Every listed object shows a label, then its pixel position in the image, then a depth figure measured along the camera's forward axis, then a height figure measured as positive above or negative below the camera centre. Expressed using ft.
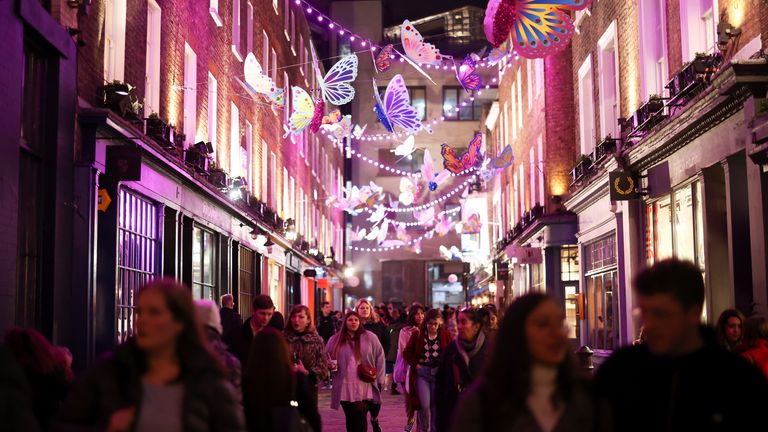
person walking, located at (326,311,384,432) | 41.39 -2.47
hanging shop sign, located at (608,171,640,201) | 63.72 +7.49
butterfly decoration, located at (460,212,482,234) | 140.97 +11.46
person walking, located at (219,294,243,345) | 51.90 -0.25
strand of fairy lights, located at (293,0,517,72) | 73.56 +29.07
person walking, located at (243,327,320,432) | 22.05 -1.63
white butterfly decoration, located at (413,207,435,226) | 162.91 +14.92
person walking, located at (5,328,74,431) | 23.16 -1.24
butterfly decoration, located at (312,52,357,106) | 72.69 +16.29
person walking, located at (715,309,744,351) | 34.27 -0.74
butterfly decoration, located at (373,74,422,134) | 75.10 +14.67
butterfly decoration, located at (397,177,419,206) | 136.15 +15.68
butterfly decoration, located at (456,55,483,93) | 69.51 +15.72
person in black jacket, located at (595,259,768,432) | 13.51 -0.93
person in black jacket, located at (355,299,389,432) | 42.68 -0.89
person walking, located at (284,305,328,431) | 34.55 -1.13
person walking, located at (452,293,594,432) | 13.44 -1.02
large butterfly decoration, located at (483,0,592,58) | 45.06 +12.64
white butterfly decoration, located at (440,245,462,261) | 174.19 +9.81
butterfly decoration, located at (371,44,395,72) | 71.44 +17.57
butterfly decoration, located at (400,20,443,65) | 65.05 +16.54
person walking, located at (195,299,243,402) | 20.57 -0.50
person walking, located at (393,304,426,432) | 45.83 -2.77
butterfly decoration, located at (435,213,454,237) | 151.54 +12.37
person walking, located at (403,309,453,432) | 45.32 -2.30
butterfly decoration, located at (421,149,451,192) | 116.88 +15.63
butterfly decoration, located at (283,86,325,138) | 75.20 +14.56
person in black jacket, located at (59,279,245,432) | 14.15 -0.97
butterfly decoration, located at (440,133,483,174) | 94.32 +13.88
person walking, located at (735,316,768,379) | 31.60 -1.08
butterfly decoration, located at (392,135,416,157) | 105.40 +16.70
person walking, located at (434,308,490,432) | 33.55 -1.90
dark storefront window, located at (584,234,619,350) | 74.59 +1.15
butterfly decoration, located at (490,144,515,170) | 94.68 +13.71
